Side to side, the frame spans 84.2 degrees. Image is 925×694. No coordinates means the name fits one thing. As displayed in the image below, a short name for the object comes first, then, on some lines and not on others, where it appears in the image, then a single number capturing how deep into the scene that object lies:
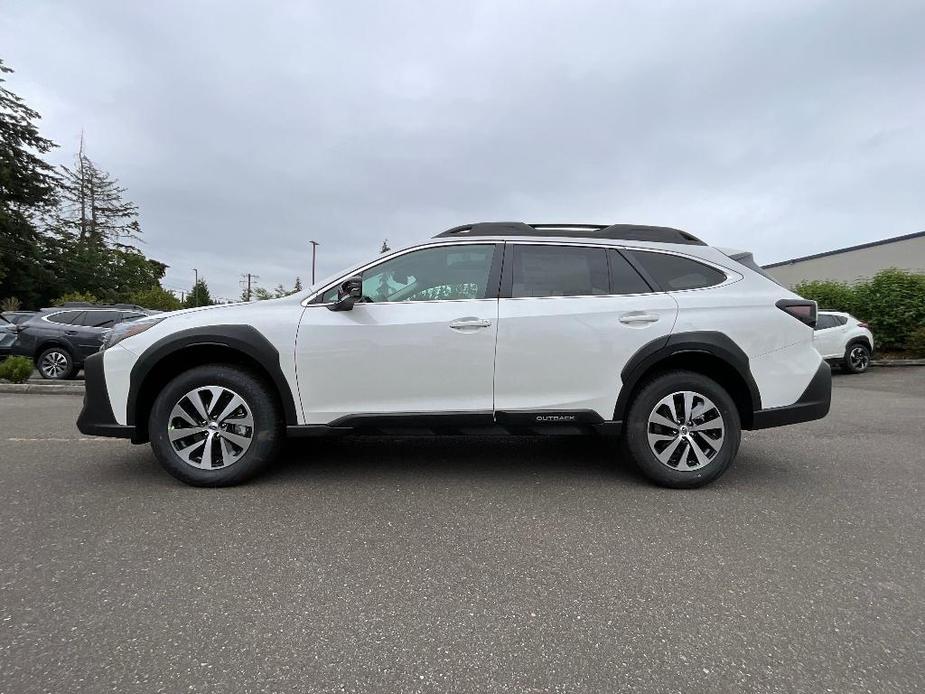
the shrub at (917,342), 12.52
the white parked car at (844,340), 11.24
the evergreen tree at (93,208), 46.69
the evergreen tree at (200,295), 69.29
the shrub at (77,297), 36.25
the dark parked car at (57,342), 10.27
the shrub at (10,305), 31.22
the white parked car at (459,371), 3.43
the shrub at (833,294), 14.00
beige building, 17.22
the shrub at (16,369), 8.98
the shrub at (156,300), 39.29
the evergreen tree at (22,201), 35.41
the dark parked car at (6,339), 11.50
